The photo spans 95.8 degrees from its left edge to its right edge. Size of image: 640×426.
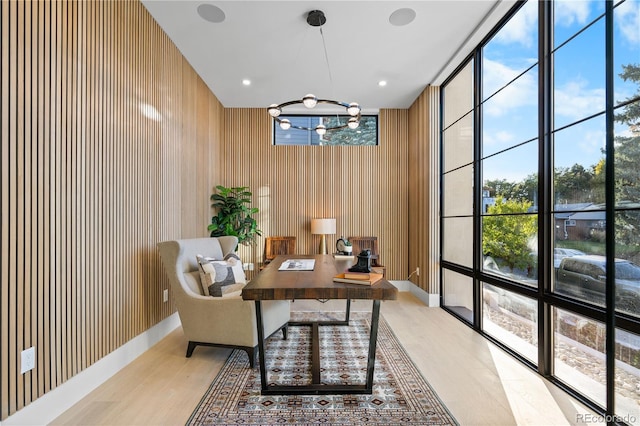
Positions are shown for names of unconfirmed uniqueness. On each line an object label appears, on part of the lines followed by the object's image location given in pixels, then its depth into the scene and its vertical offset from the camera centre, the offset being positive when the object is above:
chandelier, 2.45 +0.96
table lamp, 4.60 -0.22
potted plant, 4.46 -0.07
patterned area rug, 1.71 -1.22
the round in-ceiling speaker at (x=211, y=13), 2.60 +1.85
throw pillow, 2.49 -0.57
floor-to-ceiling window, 1.64 +0.13
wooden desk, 1.66 -0.47
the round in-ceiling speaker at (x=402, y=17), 2.65 +1.84
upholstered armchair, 2.29 -0.81
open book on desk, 2.33 -0.46
